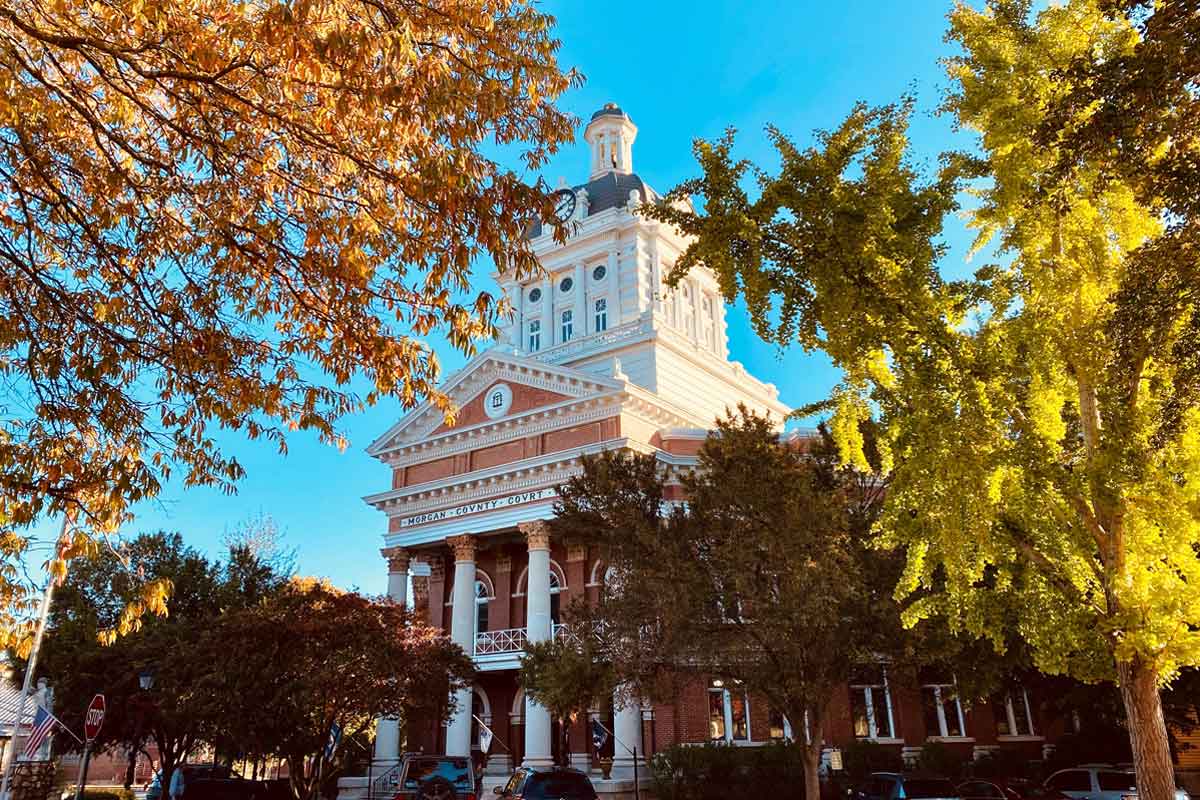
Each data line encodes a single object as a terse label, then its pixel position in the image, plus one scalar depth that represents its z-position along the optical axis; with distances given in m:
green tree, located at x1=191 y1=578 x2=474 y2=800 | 22.31
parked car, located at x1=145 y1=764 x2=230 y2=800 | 27.30
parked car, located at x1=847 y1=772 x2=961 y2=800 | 18.47
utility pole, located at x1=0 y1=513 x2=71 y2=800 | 19.12
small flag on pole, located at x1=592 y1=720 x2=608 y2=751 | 22.78
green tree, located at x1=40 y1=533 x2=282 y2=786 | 25.88
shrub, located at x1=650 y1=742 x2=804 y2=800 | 26.14
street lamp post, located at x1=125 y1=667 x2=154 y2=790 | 23.41
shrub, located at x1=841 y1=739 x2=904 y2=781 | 27.42
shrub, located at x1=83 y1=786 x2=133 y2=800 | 31.30
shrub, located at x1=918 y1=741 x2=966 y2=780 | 28.55
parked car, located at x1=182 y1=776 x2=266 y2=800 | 26.03
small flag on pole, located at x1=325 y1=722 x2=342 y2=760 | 21.70
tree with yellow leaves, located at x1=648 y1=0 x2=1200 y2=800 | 11.36
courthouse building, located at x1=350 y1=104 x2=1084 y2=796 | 31.45
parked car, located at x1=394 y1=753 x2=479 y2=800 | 17.80
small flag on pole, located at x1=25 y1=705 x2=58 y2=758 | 19.77
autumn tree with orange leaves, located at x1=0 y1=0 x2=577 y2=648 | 7.42
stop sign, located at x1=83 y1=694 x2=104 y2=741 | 16.08
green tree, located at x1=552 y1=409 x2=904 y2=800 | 17.38
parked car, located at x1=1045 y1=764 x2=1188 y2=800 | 21.55
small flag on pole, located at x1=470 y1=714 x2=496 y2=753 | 29.09
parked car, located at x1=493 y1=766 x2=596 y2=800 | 16.23
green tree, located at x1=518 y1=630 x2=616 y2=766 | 19.88
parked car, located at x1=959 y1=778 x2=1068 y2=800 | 21.05
